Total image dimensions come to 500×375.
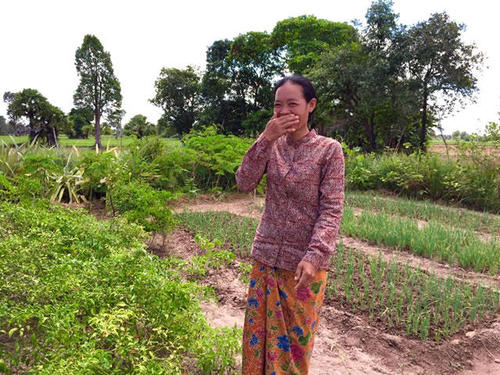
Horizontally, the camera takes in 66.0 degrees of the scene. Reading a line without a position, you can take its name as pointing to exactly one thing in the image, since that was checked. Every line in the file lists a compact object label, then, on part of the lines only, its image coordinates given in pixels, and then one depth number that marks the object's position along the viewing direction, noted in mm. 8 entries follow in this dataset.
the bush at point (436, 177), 8586
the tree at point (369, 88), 17781
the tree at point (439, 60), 16531
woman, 1694
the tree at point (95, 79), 35344
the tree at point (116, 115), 36688
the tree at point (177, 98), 36062
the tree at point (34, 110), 29891
